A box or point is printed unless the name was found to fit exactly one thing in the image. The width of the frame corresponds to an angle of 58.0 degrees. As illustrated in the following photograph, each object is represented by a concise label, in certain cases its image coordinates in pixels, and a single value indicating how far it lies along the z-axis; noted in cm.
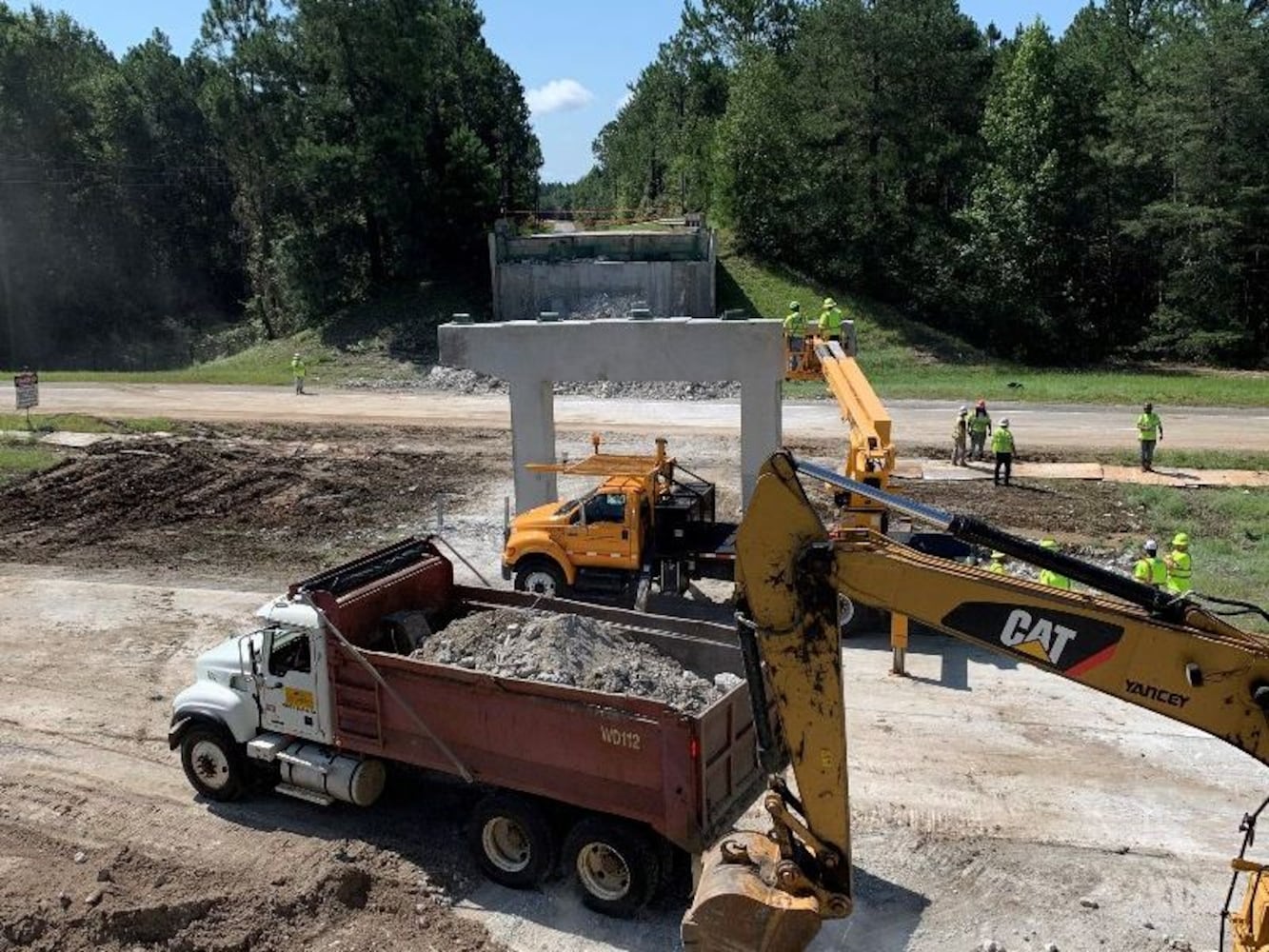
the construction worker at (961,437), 2648
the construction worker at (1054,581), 1455
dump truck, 912
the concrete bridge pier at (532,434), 1956
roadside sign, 3136
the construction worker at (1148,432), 2516
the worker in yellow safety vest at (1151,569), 1416
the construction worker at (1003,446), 2447
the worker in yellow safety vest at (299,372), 3759
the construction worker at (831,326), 1978
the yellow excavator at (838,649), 647
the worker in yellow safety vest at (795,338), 1981
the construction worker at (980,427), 2672
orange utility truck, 1641
